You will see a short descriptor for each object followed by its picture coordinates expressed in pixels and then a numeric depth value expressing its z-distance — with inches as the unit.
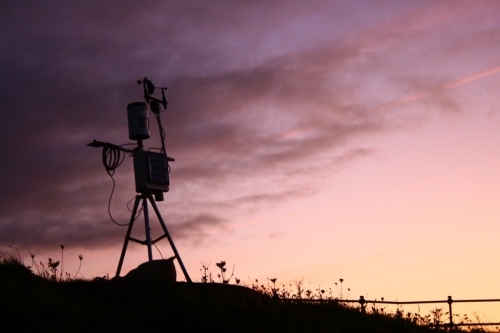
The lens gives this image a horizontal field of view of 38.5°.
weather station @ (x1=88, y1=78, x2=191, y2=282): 619.5
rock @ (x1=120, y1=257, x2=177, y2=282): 590.2
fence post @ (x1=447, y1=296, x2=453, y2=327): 803.9
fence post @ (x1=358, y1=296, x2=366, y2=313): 792.8
